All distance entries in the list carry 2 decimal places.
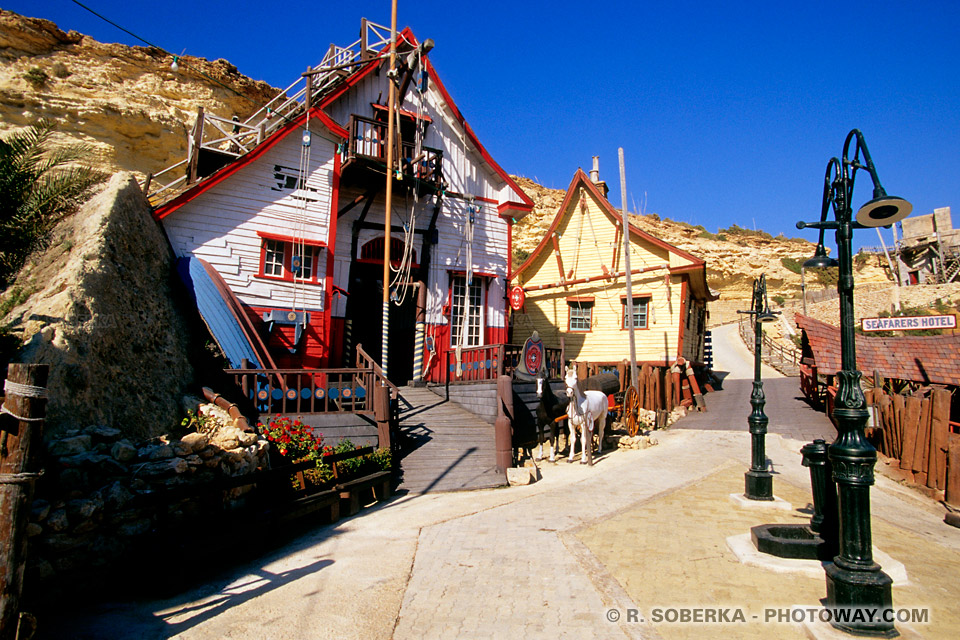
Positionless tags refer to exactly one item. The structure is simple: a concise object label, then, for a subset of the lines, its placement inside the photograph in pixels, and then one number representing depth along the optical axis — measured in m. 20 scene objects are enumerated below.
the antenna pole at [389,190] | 14.21
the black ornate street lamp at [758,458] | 9.20
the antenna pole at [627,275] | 19.36
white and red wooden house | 14.13
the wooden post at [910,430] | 11.80
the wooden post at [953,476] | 10.58
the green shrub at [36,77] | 21.05
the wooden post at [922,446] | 11.53
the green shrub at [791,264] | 50.06
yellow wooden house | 21.08
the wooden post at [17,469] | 4.02
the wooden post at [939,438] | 11.09
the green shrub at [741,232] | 54.77
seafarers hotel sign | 15.59
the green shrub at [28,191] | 6.69
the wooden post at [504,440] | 11.90
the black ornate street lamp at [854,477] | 4.61
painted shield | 14.65
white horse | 12.99
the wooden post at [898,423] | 12.39
